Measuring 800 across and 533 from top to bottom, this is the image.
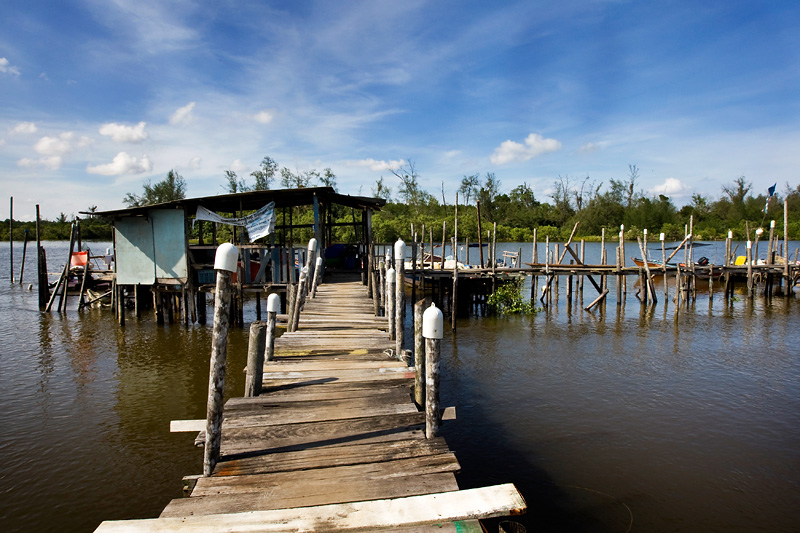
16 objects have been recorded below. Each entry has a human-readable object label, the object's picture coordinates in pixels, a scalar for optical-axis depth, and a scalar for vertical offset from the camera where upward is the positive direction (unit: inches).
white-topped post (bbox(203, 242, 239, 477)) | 150.0 -33.4
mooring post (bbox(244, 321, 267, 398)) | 212.1 -47.3
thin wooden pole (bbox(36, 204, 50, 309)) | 826.8 -46.2
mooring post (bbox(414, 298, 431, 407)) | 223.8 -51.6
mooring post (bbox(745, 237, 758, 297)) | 890.7 -53.8
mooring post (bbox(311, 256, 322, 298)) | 510.7 -29.8
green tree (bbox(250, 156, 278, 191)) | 2452.0 +369.9
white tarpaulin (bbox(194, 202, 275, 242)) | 615.2 +36.4
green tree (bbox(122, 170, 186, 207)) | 2664.9 +315.7
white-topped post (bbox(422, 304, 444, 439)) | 181.5 -44.4
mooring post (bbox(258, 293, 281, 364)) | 270.1 -42.5
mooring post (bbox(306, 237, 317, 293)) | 506.0 -12.4
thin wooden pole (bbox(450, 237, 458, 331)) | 629.9 -77.8
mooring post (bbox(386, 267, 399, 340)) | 332.5 -36.4
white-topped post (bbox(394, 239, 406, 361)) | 290.4 -28.9
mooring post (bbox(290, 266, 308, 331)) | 355.9 -40.9
